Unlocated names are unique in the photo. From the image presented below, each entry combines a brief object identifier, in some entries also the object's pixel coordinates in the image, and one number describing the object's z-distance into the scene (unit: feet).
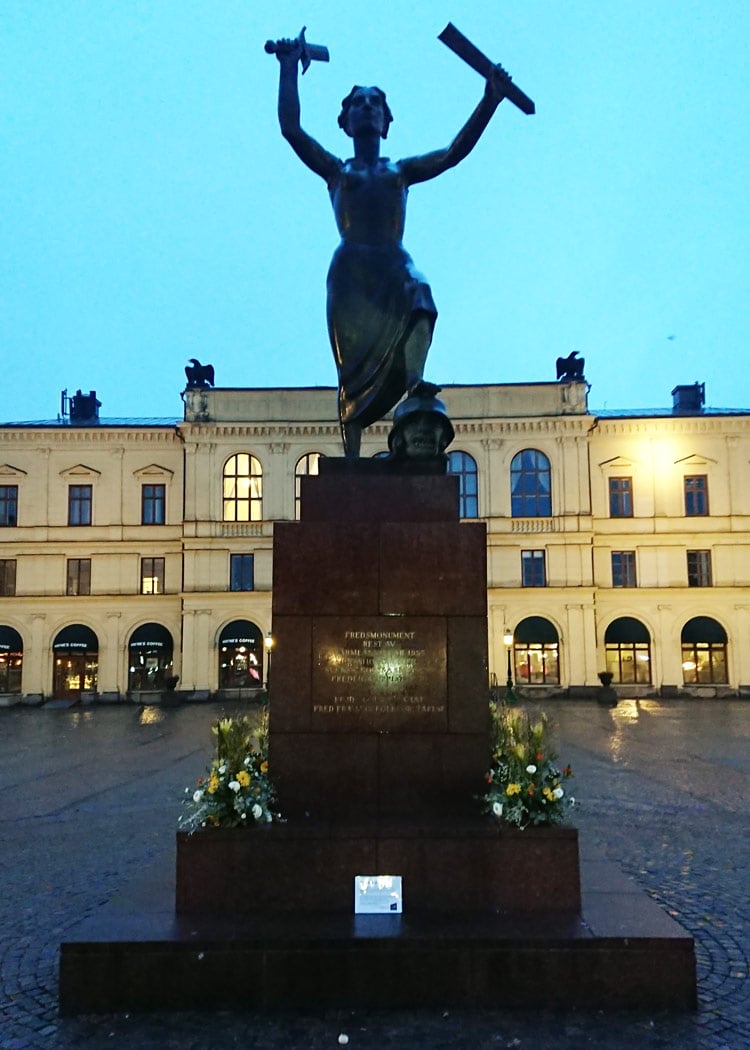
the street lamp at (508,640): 121.08
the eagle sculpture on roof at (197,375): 131.54
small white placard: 17.79
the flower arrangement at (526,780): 18.13
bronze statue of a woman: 23.11
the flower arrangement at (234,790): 18.30
